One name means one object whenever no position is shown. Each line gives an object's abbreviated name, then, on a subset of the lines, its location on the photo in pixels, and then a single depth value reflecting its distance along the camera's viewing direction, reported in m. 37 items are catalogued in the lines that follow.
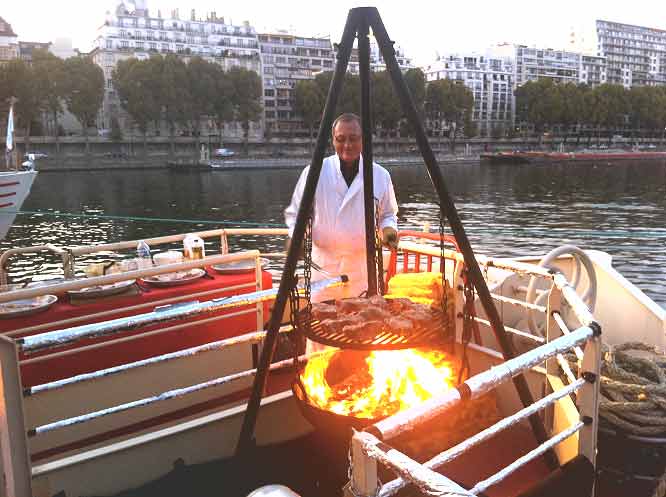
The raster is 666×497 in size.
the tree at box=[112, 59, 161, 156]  73.69
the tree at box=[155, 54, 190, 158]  74.81
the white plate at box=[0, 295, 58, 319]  3.97
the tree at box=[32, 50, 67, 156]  68.94
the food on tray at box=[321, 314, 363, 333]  2.83
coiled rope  3.09
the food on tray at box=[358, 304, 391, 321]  2.96
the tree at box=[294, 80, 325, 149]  84.12
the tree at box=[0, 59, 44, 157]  67.38
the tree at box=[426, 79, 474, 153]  95.38
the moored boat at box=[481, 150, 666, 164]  79.44
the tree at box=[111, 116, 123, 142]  76.31
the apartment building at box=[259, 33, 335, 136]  103.12
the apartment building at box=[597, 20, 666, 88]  160.38
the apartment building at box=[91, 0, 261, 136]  97.25
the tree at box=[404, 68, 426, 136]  88.19
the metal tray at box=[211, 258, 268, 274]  5.23
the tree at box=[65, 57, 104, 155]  71.12
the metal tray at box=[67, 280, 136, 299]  4.36
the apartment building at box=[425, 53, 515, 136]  134.00
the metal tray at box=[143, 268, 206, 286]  4.85
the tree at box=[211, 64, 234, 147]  78.94
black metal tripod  2.76
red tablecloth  4.05
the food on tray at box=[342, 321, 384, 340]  2.71
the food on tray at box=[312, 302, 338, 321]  3.05
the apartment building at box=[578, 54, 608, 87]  155.38
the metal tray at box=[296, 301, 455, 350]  2.58
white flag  18.16
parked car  77.44
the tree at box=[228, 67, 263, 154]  80.31
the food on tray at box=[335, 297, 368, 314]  3.13
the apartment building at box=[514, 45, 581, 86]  148.25
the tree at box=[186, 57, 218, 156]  77.25
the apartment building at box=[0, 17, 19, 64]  87.81
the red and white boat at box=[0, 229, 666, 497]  2.11
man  3.77
